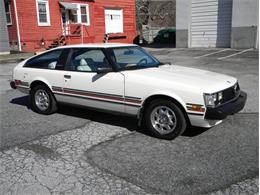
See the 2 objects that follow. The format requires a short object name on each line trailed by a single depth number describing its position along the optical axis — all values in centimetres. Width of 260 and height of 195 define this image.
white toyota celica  431
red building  2011
